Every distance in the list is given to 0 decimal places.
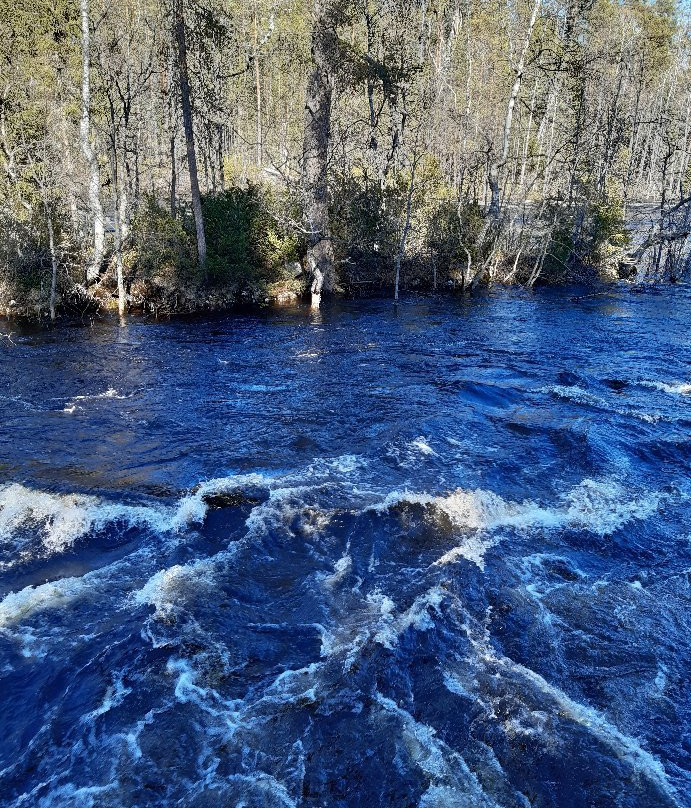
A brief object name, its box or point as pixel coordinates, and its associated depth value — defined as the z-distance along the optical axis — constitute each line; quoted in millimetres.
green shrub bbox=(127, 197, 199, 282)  21547
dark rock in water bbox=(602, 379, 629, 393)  14793
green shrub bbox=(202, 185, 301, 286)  22797
